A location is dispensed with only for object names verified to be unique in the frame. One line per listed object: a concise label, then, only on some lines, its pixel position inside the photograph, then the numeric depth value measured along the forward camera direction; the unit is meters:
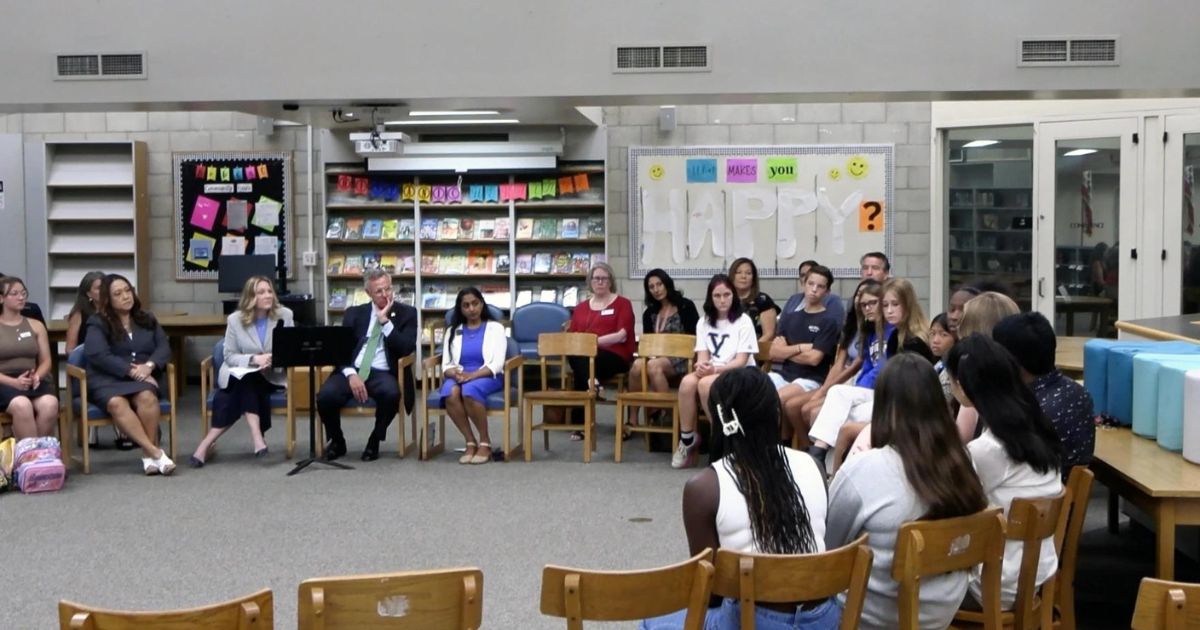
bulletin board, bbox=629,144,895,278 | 10.86
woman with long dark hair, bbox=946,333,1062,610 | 3.58
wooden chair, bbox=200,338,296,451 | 8.03
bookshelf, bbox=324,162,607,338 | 11.02
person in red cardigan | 8.53
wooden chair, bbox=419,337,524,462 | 7.84
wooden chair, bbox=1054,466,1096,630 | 3.63
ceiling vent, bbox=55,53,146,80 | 7.98
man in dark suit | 7.92
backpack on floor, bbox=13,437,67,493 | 7.04
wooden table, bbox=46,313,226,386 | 10.13
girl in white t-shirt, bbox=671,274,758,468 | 7.69
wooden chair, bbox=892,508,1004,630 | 3.06
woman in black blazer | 7.57
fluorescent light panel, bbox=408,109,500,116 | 9.57
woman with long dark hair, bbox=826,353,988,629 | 3.29
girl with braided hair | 3.16
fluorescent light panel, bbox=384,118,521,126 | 10.25
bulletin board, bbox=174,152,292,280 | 11.27
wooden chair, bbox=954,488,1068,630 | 3.40
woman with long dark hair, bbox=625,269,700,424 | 8.21
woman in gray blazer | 7.91
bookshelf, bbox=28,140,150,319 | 11.12
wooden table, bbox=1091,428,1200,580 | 3.84
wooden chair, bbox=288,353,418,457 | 7.98
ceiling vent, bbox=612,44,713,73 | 7.73
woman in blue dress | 7.86
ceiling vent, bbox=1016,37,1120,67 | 7.62
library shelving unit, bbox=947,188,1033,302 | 10.35
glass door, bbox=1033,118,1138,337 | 9.83
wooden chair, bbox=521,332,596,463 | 7.91
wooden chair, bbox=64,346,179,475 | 7.55
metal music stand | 7.59
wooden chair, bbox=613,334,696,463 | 7.85
